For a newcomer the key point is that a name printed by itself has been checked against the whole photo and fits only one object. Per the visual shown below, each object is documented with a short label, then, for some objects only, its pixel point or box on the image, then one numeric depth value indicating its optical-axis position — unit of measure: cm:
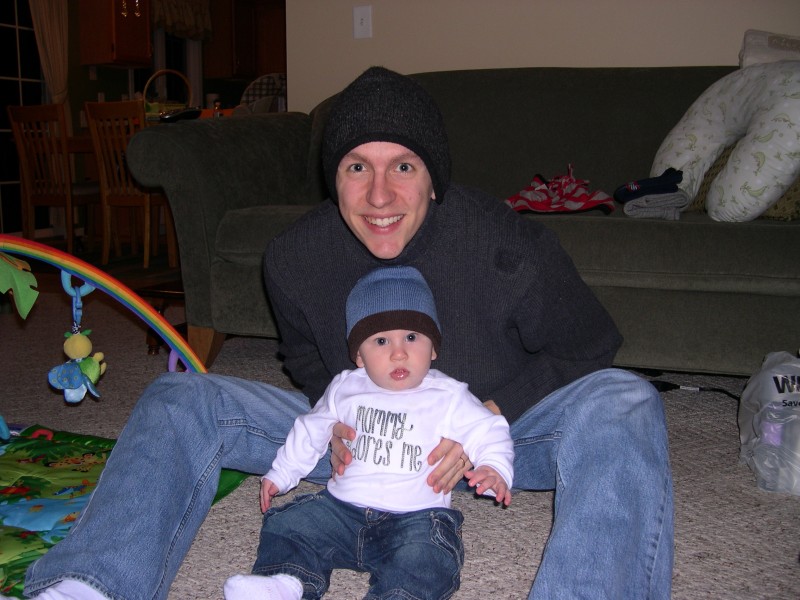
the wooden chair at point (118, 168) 484
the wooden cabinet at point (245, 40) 848
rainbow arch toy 147
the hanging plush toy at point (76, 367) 155
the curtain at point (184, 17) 743
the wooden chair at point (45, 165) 511
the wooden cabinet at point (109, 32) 675
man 97
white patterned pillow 206
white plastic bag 162
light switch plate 338
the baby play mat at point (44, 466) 134
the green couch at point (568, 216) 200
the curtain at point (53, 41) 629
